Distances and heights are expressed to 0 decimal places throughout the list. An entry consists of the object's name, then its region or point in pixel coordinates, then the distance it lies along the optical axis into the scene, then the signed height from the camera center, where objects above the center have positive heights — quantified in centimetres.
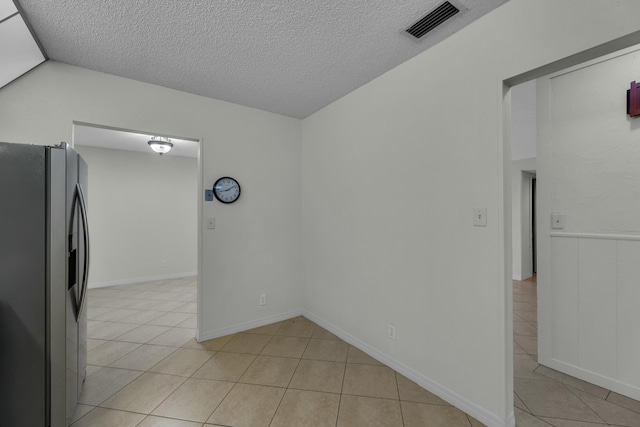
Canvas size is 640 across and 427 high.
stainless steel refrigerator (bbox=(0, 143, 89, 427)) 128 -34
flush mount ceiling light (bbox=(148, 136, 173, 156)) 407 +112
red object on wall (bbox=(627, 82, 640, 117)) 183 +80
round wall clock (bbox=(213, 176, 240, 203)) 286 +29
